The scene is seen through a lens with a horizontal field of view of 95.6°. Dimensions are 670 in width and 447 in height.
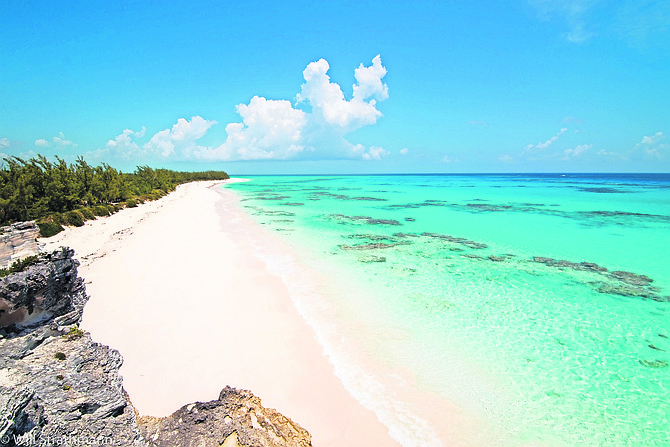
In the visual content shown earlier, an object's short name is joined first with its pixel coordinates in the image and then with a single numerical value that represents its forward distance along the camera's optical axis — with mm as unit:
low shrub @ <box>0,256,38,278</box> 4992
